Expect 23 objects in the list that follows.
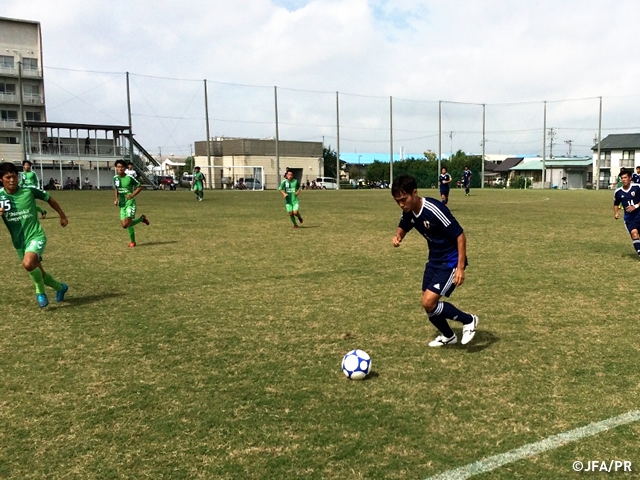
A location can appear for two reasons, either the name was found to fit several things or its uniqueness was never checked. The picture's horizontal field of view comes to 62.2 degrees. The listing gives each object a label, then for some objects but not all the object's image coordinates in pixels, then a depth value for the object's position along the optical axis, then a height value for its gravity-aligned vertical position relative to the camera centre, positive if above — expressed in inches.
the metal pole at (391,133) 2551.7 +250.8
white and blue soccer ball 174.4 -59.4
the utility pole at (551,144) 4087.1 +316.8
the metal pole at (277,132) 2358.5 +242.9
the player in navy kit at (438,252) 192.7 -25.3
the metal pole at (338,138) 2448.3 +222.0
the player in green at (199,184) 1235.9 +6.4
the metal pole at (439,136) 2591.0 +237.5
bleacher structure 2039.9 +127.8
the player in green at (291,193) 623.2 -8.3
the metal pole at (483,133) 2657.5 +254.3
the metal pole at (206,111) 2272.4 +324.5
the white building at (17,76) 2363.4 +512.9
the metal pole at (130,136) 2052.3 +197.9
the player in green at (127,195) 481.1 -6.9
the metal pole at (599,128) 2519.7 +272.6
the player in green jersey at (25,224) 259.6 -18.1
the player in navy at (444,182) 914.4 +4.5
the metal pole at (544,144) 2561.5 +196.0
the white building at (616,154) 3159.5 +179.4
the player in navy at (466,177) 1438.2 +20.1
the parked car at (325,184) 2610.7 +8.3
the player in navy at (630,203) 387.9 -14.5
